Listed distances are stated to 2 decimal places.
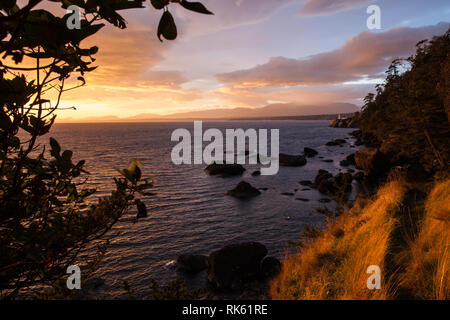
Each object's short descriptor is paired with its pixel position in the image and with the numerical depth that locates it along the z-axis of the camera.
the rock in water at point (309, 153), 50.45
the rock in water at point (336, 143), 67.69
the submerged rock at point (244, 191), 25.44
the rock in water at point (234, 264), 10.97
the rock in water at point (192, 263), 12.40
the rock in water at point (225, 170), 36.31
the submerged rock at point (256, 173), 35.40
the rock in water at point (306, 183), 28.92
